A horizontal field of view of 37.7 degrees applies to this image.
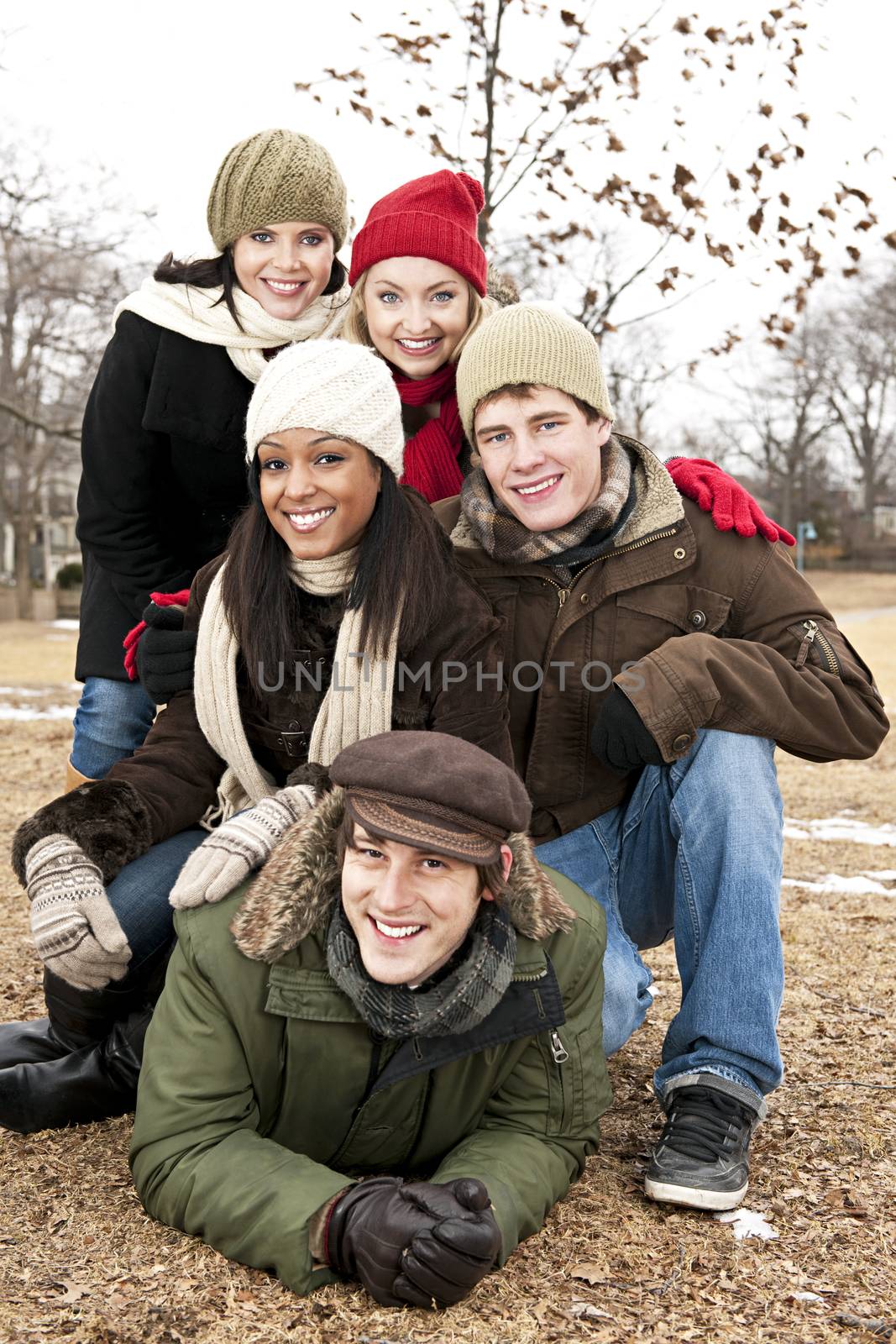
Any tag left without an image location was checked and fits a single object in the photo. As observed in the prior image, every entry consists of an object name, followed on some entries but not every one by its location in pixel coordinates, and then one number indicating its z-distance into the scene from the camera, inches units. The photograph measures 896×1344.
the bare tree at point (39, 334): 531.8
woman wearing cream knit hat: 114.5
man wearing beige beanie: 115.3
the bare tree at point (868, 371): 2023.9
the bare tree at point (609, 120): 255.6
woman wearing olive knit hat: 142.3
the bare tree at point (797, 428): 2087.8
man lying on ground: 90.3
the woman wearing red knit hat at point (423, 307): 138.1
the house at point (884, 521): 2113.7
